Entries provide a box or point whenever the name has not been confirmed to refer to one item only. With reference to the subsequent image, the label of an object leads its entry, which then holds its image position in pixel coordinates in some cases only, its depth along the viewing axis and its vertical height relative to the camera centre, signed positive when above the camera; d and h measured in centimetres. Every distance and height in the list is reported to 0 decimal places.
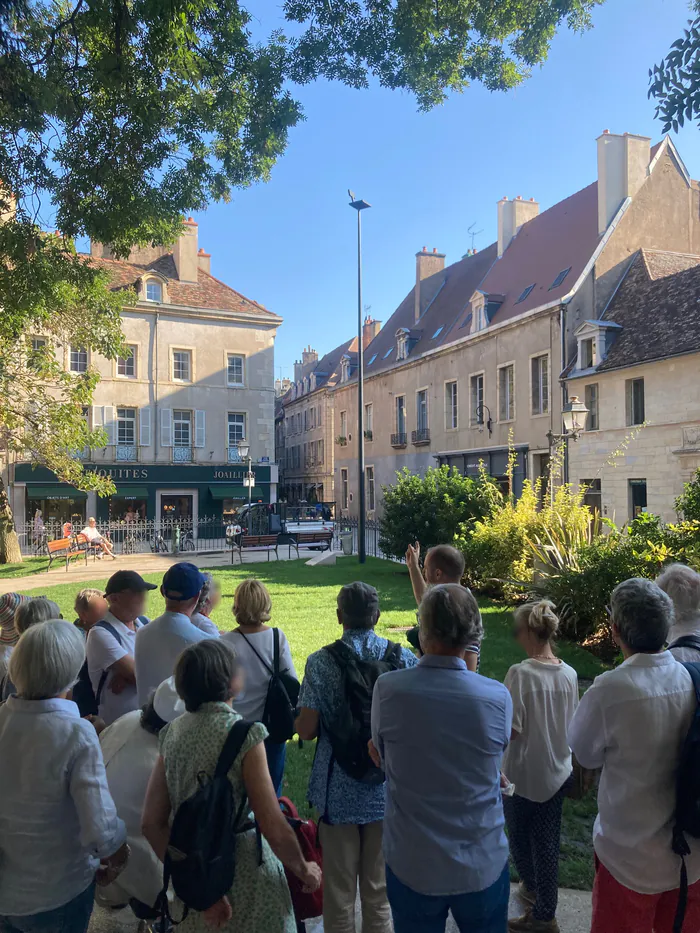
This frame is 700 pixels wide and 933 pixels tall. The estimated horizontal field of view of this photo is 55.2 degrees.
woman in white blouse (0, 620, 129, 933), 232 -111
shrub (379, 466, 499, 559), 1495 -58
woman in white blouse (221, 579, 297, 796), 344 -86
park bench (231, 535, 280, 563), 1991 -174
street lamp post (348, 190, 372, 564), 2011 +332
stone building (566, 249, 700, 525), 1902 +276
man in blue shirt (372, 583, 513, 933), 226 -104
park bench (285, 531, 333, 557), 2179 -184
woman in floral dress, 219 -102
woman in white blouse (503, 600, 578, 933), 315 -131
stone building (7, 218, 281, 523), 3123 +417
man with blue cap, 337 -76
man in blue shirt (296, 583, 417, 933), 283 -133
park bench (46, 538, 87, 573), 1836 -174
